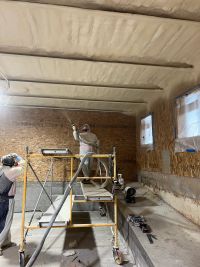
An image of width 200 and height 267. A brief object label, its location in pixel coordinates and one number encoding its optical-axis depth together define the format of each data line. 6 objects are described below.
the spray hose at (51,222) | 2.25
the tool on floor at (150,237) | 2.64
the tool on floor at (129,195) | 4.46
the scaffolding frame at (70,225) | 2.80
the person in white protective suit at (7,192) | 3.26
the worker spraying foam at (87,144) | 4.87
